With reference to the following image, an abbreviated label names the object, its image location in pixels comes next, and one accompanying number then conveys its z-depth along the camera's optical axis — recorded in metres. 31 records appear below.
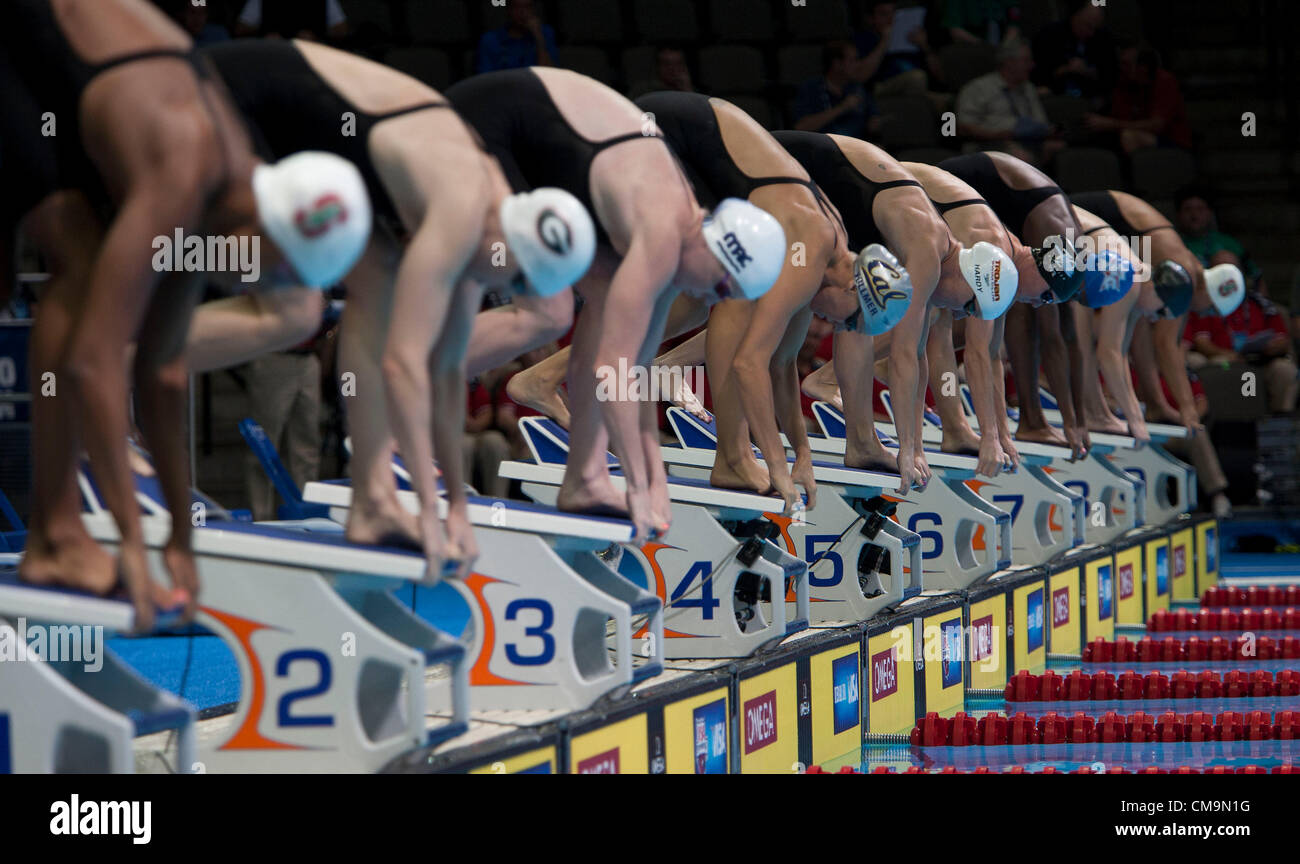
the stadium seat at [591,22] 13.49
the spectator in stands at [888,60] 13.19
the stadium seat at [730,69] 13.16
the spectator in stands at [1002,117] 12.90
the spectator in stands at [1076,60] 14.11
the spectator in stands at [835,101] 12.02
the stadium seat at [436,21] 13.16
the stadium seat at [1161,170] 13.37
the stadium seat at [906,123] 12.69
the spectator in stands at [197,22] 9.98
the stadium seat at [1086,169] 13.11
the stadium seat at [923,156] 12.29
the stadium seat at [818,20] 13.70
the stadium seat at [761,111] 12.56
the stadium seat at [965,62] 13.62
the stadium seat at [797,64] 13.53
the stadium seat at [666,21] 13.62
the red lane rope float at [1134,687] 6.59
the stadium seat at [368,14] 12.82
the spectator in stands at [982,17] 14.27
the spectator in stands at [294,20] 10.89
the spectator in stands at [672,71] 11.28
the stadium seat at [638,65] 12.73
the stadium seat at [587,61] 12.29
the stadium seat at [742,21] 13.95
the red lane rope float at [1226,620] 8.30
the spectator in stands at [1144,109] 13.60
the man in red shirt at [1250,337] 12.39
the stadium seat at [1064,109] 13.86
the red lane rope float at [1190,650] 7.53
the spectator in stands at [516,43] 11.21
